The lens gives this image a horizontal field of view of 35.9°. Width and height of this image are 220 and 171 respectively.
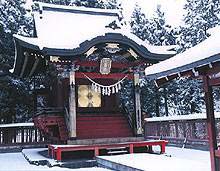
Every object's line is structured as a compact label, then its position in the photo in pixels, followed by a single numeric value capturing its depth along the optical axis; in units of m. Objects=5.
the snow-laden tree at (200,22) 31.17
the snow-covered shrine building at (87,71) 15.66
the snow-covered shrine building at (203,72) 7.63
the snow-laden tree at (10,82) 25.44
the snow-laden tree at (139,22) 34.56
